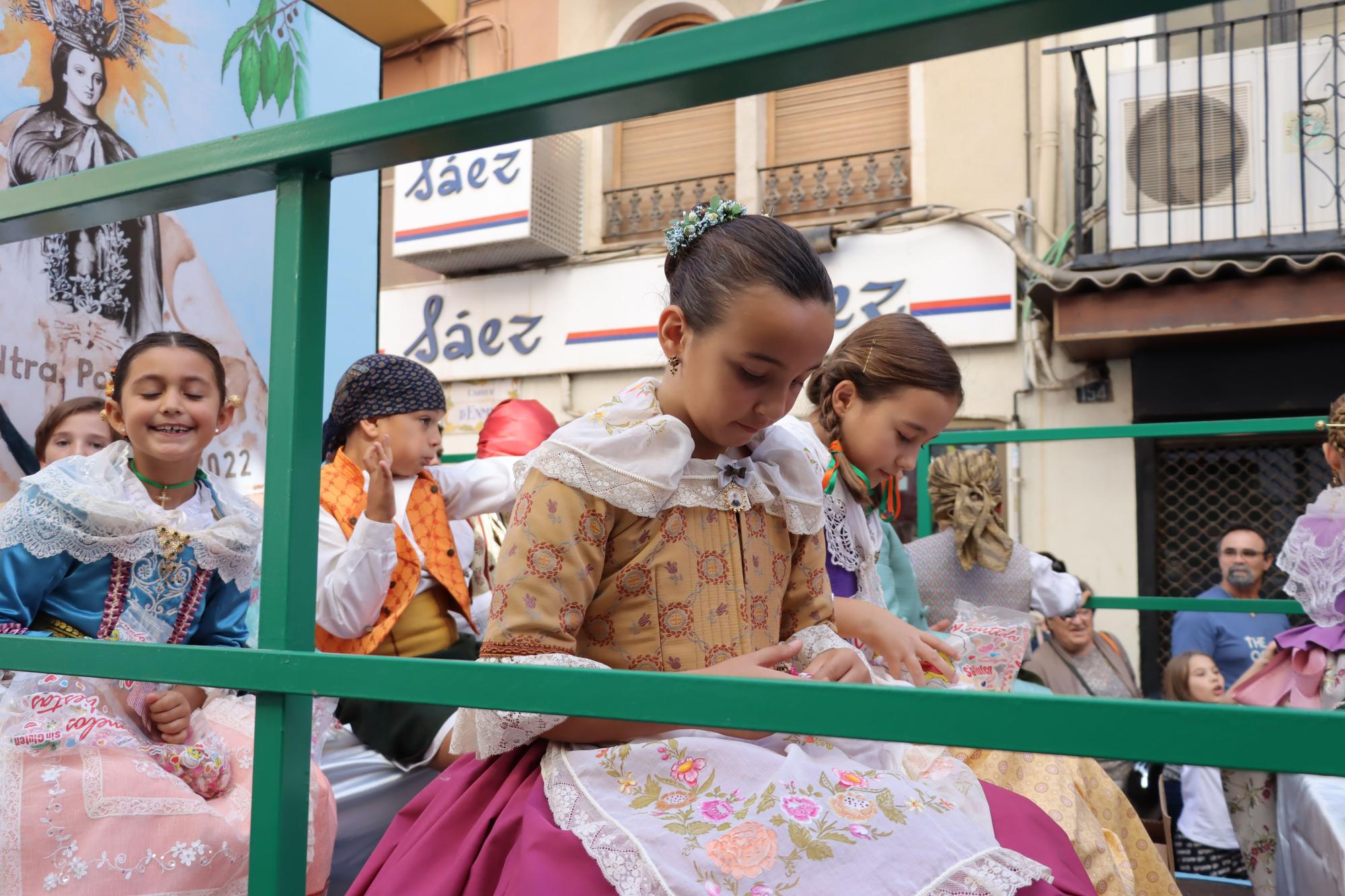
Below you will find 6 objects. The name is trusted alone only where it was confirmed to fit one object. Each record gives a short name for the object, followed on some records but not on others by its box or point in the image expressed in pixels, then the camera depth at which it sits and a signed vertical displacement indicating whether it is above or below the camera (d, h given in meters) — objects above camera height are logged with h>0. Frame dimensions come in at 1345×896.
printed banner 2.65 +0.89
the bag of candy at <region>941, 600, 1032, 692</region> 2.00 -0.31
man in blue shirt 4.46 -0.57
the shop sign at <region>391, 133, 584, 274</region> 8.44 +2.45
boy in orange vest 2.47 -0.14
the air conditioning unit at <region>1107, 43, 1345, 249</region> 6.33 +2.25
